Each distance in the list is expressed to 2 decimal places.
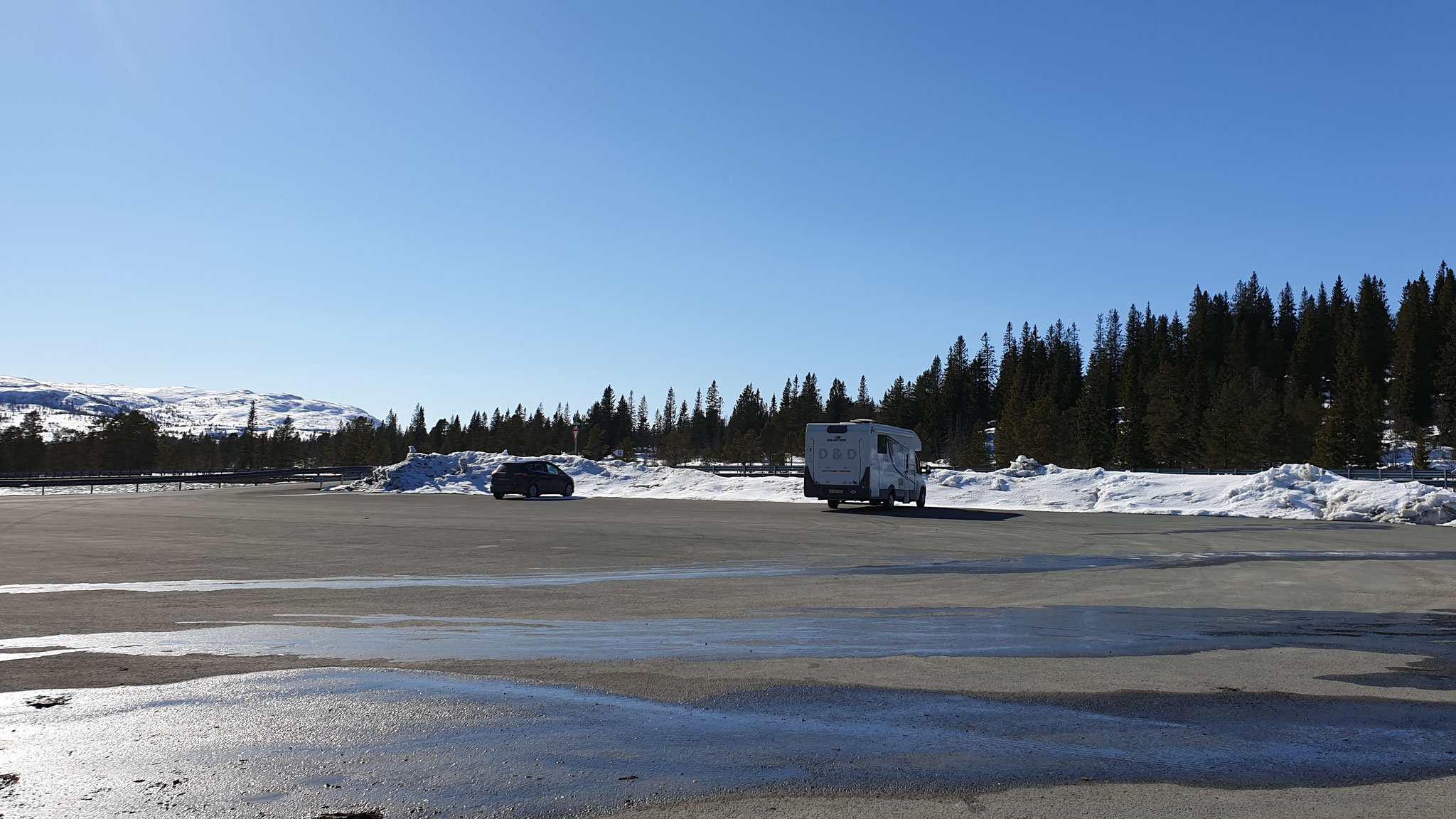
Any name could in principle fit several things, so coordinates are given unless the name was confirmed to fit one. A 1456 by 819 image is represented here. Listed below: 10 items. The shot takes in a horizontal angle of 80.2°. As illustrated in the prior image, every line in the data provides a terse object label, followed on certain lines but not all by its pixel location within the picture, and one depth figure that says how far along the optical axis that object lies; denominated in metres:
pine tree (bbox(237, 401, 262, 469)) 143.75
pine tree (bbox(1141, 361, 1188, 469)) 99.75
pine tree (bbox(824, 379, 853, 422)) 188.12
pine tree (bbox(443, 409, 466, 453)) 173.50
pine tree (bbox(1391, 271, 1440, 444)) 108.81
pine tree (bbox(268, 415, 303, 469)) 159.00
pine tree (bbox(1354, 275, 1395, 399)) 126.31
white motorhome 30.06
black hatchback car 39.09
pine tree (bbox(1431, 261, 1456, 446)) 102.69
